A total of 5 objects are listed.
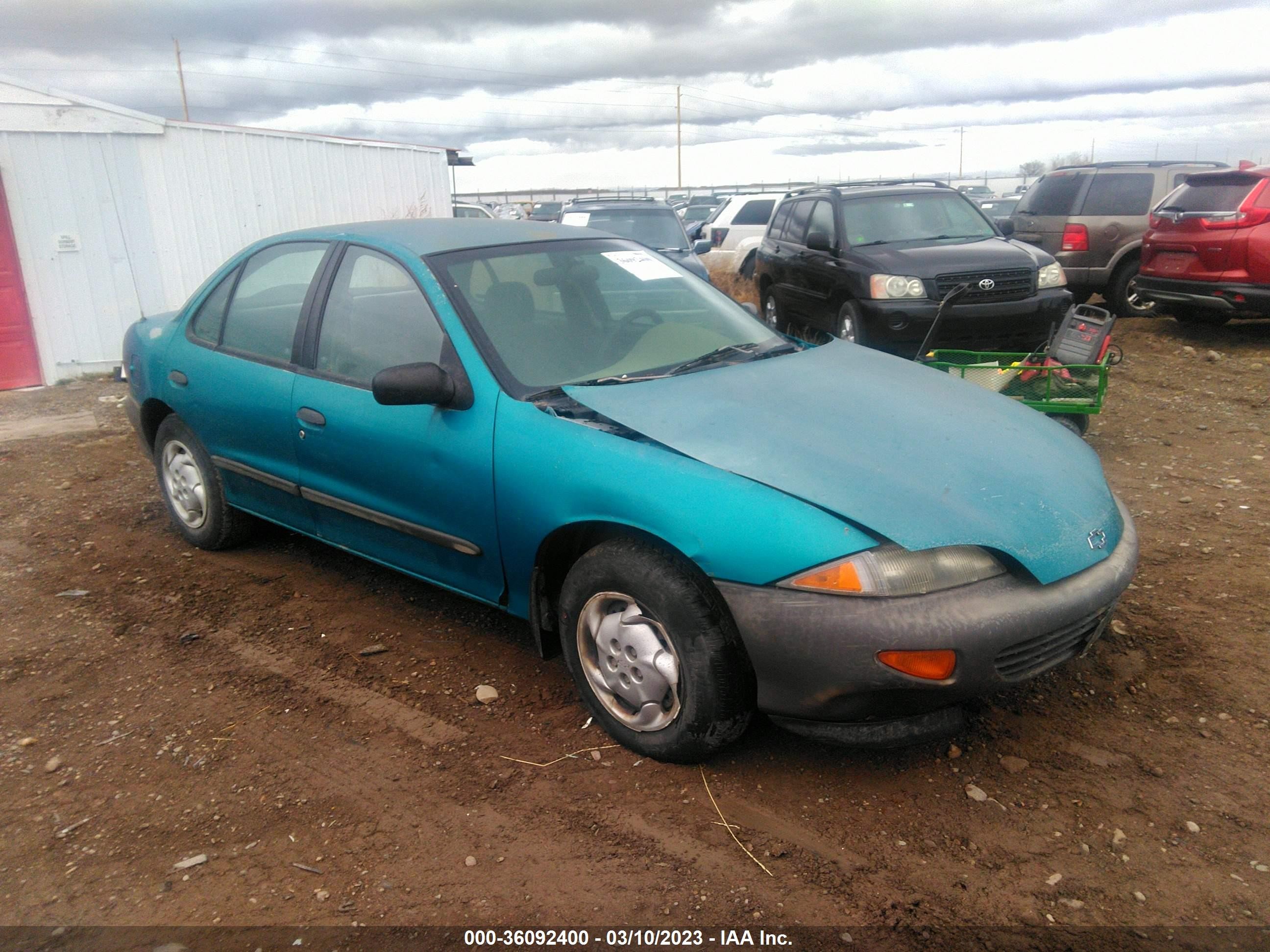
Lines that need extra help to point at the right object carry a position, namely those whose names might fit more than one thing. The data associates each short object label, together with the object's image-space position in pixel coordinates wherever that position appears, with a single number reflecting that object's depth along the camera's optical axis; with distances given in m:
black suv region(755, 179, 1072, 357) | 8.09
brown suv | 11.27
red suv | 9.04
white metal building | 10.16
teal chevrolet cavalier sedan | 2.65
